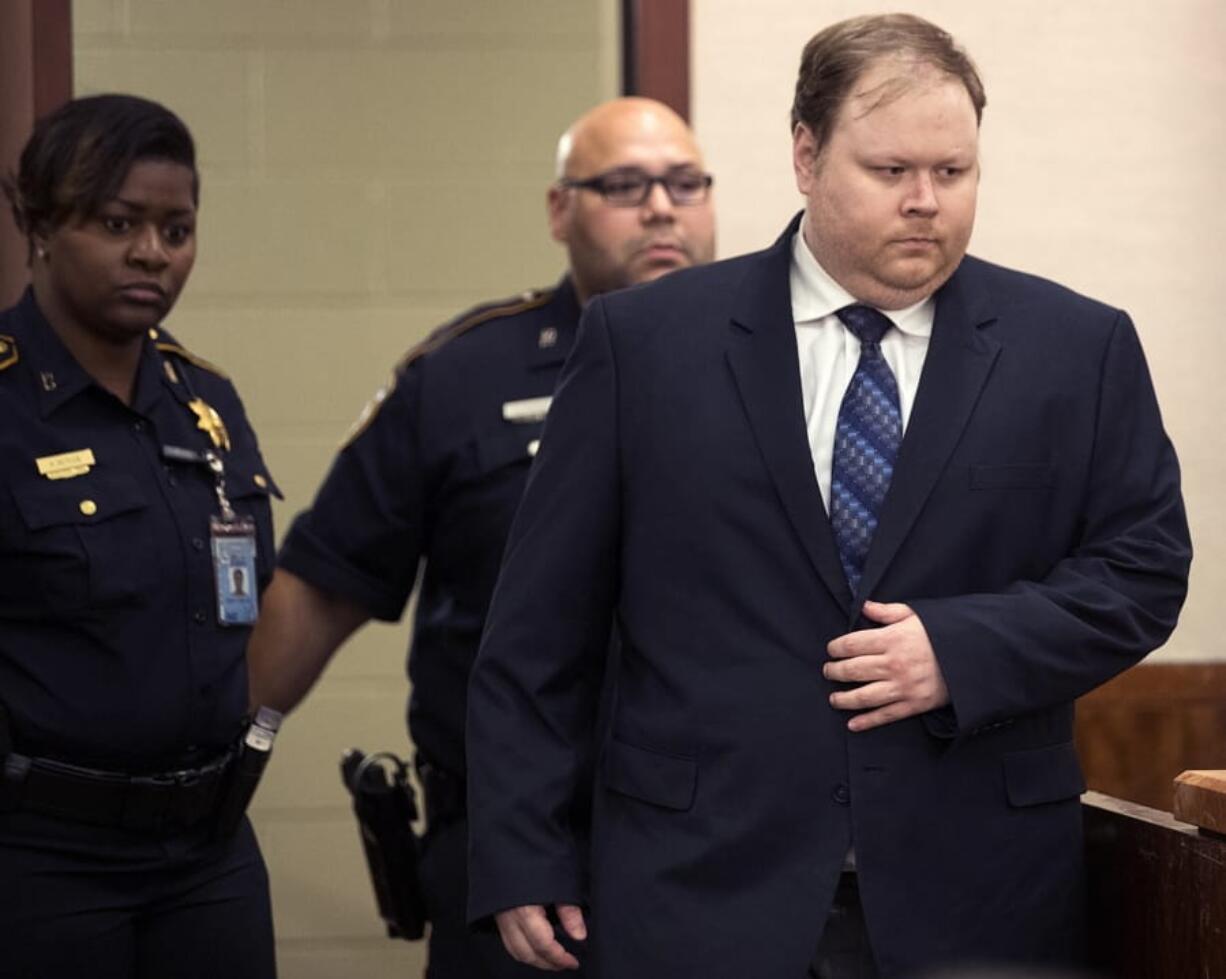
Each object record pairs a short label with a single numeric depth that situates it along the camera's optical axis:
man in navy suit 5.62
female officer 6.04
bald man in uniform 6.46
